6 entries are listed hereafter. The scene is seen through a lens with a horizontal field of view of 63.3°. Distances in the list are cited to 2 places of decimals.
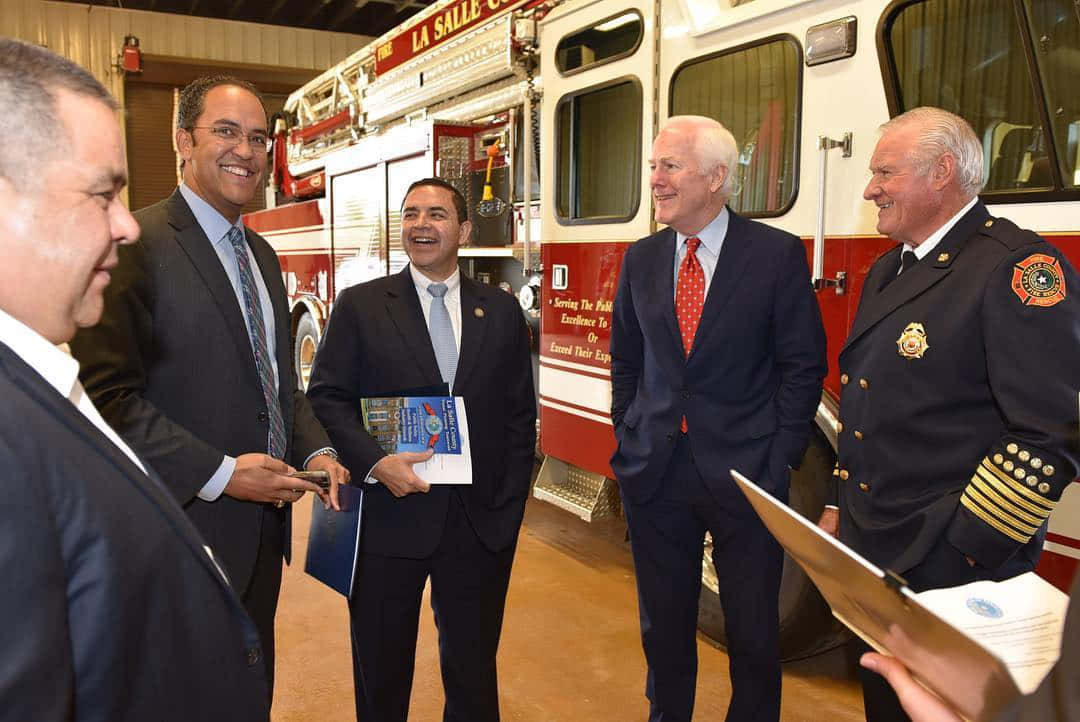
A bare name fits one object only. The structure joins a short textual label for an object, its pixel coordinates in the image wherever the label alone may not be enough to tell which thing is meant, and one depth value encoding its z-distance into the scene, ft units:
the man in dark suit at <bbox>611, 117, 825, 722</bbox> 8.02
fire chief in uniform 5.88
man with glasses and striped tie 5.85
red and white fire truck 7.86
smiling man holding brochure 7.82
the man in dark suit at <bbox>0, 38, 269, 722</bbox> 2.67
